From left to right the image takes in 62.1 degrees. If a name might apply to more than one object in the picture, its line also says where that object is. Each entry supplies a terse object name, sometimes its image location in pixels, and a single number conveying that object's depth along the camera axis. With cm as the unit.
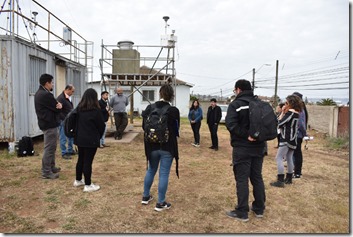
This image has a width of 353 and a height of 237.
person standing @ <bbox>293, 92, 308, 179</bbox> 537
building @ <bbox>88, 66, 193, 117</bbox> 2425
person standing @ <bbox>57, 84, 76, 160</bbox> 584
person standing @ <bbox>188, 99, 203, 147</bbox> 921
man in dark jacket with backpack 352
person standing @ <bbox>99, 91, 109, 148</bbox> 759
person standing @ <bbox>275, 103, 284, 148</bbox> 756
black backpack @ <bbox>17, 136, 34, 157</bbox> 679
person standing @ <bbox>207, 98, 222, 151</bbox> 878
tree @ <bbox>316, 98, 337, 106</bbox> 2176
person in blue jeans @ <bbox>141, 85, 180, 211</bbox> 368
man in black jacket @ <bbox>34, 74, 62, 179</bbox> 485
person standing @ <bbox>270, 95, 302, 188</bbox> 485
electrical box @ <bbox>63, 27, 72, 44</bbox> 1062
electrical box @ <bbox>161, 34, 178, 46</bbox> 1072
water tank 1077
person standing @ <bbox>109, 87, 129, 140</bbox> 908
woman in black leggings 422
